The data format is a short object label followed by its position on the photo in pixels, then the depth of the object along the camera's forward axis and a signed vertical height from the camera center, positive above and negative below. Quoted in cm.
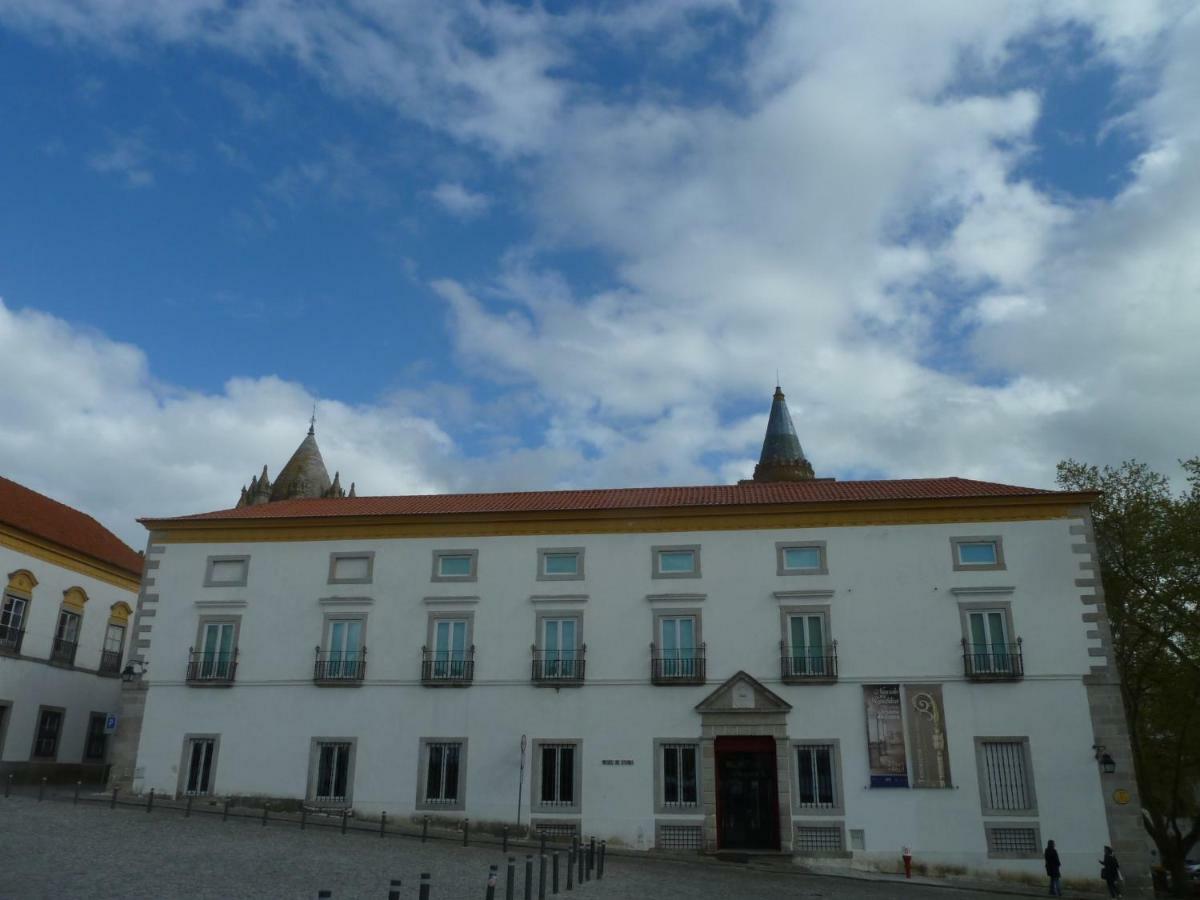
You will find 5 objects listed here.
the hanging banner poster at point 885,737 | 2694 +128
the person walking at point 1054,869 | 2434 -195
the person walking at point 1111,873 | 2414 -200
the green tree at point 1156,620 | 3231 +536
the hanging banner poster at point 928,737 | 2678 +128
